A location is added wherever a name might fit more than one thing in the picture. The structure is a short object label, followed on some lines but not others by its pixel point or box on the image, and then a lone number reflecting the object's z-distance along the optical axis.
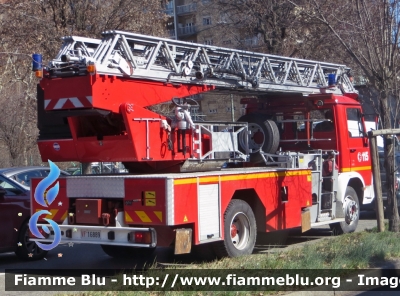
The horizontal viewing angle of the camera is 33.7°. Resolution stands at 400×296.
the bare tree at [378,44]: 11.57
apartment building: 13.55
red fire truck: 9.30
